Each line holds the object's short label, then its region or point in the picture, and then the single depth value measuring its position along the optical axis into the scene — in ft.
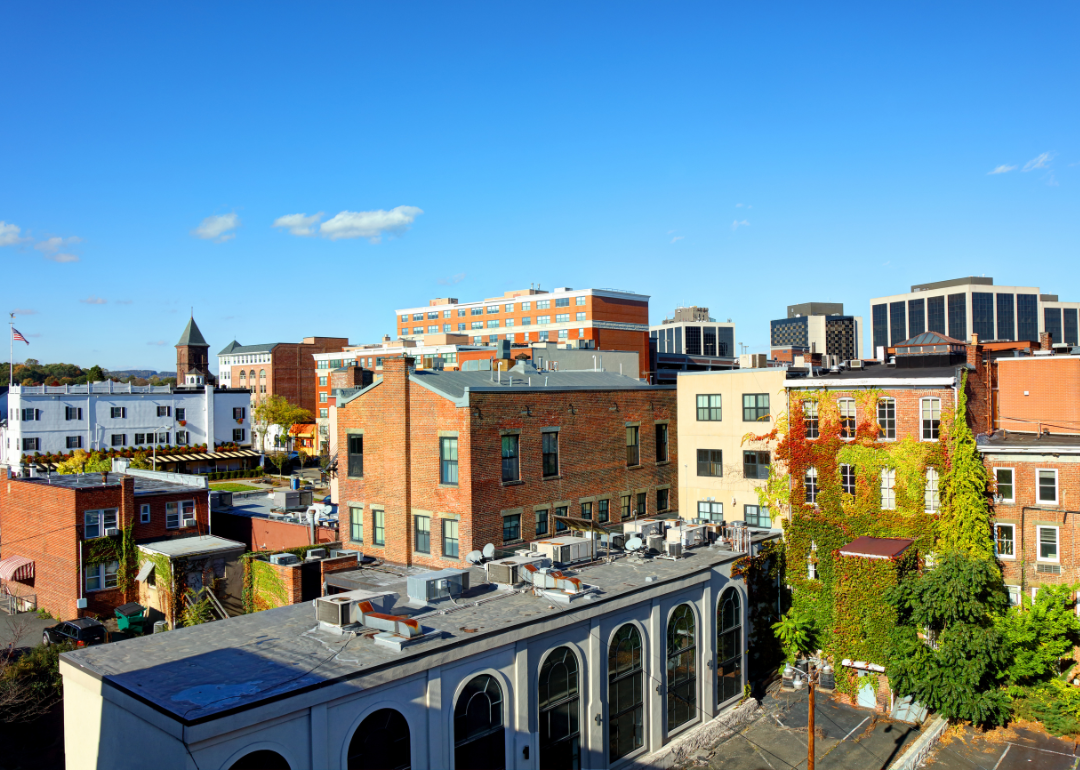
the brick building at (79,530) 127.85
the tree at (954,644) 99.04
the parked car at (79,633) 113.09
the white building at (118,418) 259.39
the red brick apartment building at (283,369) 436.35
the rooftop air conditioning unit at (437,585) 76.54
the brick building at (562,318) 359.66
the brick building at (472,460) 106.93
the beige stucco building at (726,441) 135.23
